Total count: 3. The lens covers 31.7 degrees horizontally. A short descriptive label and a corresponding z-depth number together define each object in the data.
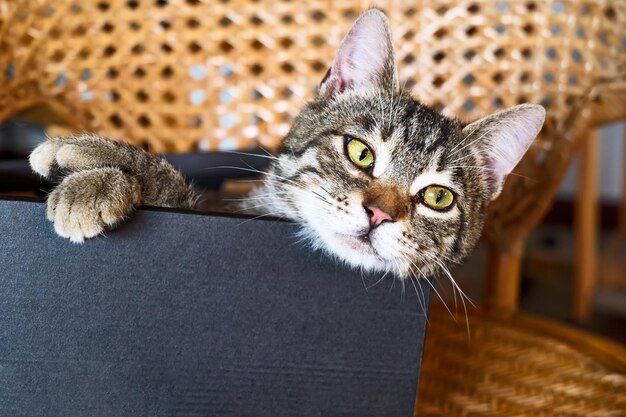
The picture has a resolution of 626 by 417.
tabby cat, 0.45
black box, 0.43
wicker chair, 0.63
